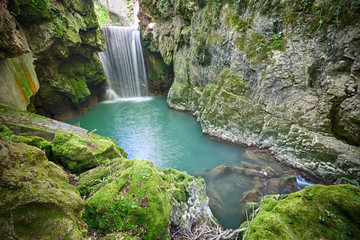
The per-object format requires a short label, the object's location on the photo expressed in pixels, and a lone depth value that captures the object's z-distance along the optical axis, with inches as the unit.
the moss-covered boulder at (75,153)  153.3
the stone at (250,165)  284.9
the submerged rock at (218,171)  281.7
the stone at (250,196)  221.1
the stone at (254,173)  265.9
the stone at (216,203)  212.7
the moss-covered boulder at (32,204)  57.7
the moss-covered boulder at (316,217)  88.2
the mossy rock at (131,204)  97.3
